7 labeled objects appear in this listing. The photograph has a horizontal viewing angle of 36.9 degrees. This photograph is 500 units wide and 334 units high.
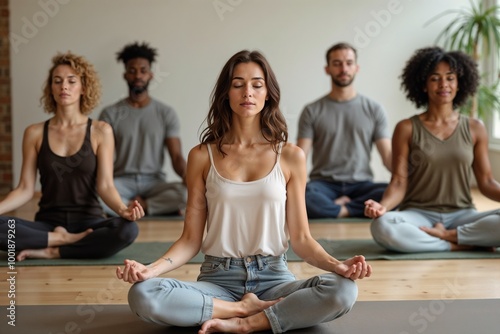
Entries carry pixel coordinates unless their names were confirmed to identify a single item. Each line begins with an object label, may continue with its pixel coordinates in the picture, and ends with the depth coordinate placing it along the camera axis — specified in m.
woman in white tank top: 2.44
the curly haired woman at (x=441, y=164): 3.92
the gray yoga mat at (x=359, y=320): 2.53
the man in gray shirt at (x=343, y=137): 5.27
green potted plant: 6.17
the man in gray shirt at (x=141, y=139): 5.49
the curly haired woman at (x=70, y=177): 3.77
